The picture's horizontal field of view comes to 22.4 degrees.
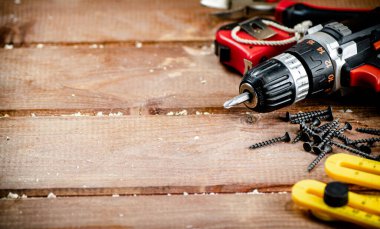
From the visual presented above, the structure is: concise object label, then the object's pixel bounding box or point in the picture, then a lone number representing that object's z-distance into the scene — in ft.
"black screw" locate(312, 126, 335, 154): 2.60
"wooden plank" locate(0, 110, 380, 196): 2.53
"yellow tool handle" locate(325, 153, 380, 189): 2.44
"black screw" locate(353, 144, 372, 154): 2.61
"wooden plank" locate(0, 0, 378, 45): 3.11
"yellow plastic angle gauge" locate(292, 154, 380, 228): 2.37
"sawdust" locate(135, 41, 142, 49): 3.07
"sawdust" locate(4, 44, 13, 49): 3.06
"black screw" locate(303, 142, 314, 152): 2.62
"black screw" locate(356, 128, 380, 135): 2.67
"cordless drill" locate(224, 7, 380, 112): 2.64
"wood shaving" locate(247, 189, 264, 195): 2.51
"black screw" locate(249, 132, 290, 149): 2.64
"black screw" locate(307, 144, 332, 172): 2.57
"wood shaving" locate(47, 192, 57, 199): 2.50
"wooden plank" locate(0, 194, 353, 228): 2.42
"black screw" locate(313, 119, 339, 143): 2.64
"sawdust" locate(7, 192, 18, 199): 2.50
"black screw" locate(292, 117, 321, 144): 2.66
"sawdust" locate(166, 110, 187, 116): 2.77
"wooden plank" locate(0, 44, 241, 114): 2.82
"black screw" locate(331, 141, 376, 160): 2.57
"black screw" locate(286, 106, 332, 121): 2.72
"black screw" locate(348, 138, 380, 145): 2.63
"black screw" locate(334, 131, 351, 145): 2.64
